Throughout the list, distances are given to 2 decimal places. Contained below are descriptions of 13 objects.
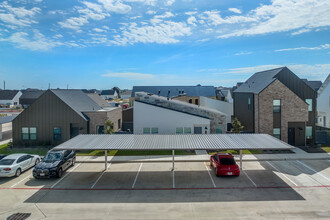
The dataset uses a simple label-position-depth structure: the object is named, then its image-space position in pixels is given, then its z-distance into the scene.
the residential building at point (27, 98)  84.50
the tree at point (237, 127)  28.22
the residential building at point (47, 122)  29.03
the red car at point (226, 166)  18.80
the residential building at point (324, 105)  36.52
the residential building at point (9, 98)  98.38
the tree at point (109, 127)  28.08
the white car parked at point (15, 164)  18.68
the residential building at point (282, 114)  29.20
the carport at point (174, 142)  17.69
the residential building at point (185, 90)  72.56
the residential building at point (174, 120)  28.00
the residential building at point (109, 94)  143.55
